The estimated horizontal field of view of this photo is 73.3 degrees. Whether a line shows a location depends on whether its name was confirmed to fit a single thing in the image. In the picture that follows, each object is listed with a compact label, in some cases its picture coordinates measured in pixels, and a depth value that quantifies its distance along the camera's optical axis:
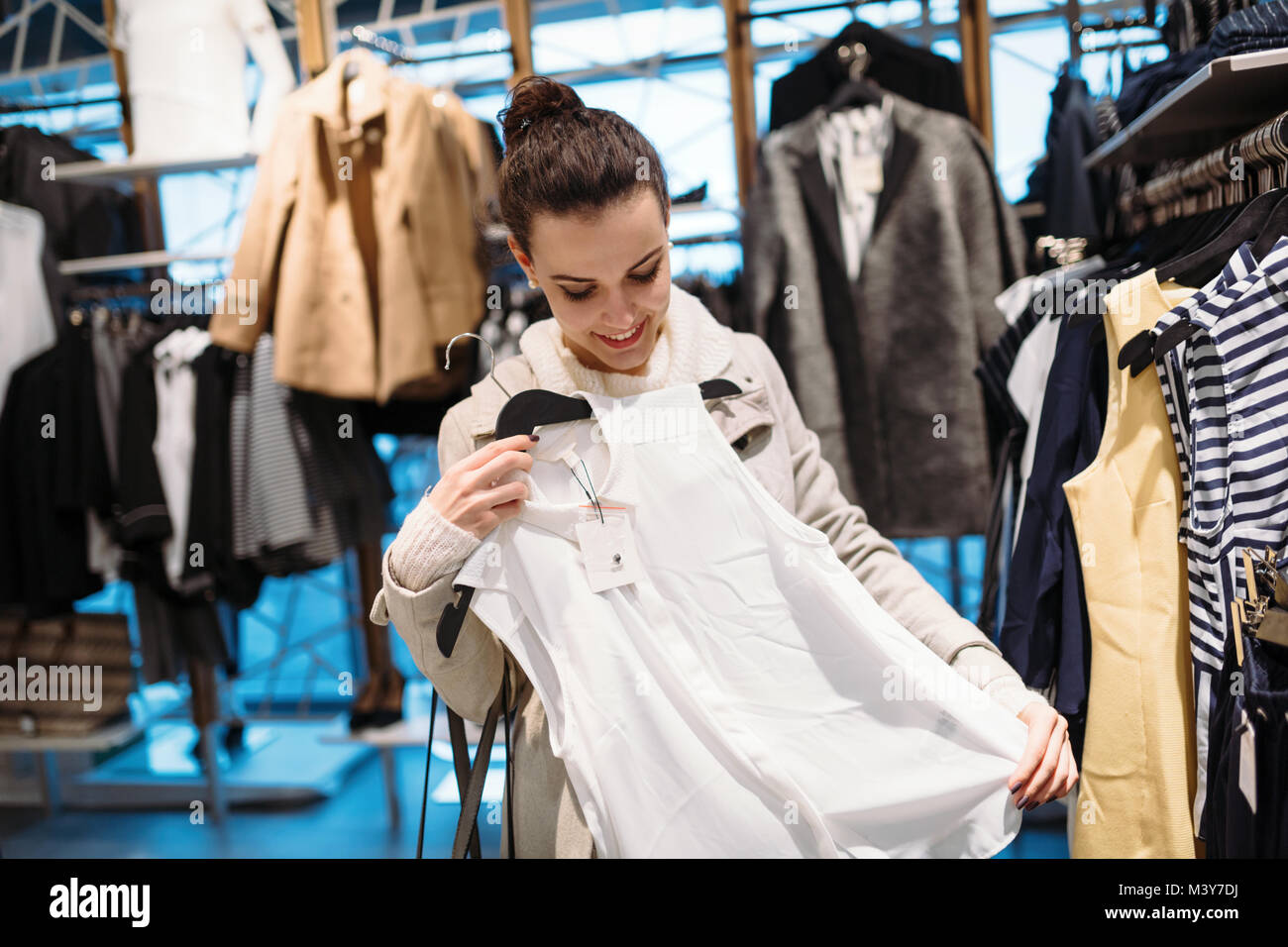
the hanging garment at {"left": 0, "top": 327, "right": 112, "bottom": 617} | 2.45
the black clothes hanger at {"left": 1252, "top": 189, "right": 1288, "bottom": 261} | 1.16
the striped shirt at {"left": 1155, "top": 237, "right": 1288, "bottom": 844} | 1.10
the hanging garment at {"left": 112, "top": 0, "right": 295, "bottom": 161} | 2.43
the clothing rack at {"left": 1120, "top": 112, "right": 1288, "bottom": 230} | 1.26
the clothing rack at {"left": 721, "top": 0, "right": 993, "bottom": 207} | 2.25
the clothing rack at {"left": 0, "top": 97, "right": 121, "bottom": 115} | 2.73
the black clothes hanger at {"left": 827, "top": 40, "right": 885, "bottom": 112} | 2.08
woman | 0.98
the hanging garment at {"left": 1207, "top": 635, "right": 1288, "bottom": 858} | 1.06
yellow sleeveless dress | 1.25
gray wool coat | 1.97
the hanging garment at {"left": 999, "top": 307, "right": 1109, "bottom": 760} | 1.32
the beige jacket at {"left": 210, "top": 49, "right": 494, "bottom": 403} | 2.17
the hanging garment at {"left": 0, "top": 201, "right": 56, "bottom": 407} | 2.48
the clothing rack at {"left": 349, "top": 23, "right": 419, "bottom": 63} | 2.22
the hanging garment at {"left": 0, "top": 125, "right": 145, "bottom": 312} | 2.65
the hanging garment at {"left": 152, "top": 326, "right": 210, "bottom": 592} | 2.40
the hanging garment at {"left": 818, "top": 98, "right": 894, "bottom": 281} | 2.04
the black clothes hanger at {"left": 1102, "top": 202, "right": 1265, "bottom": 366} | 1.21
